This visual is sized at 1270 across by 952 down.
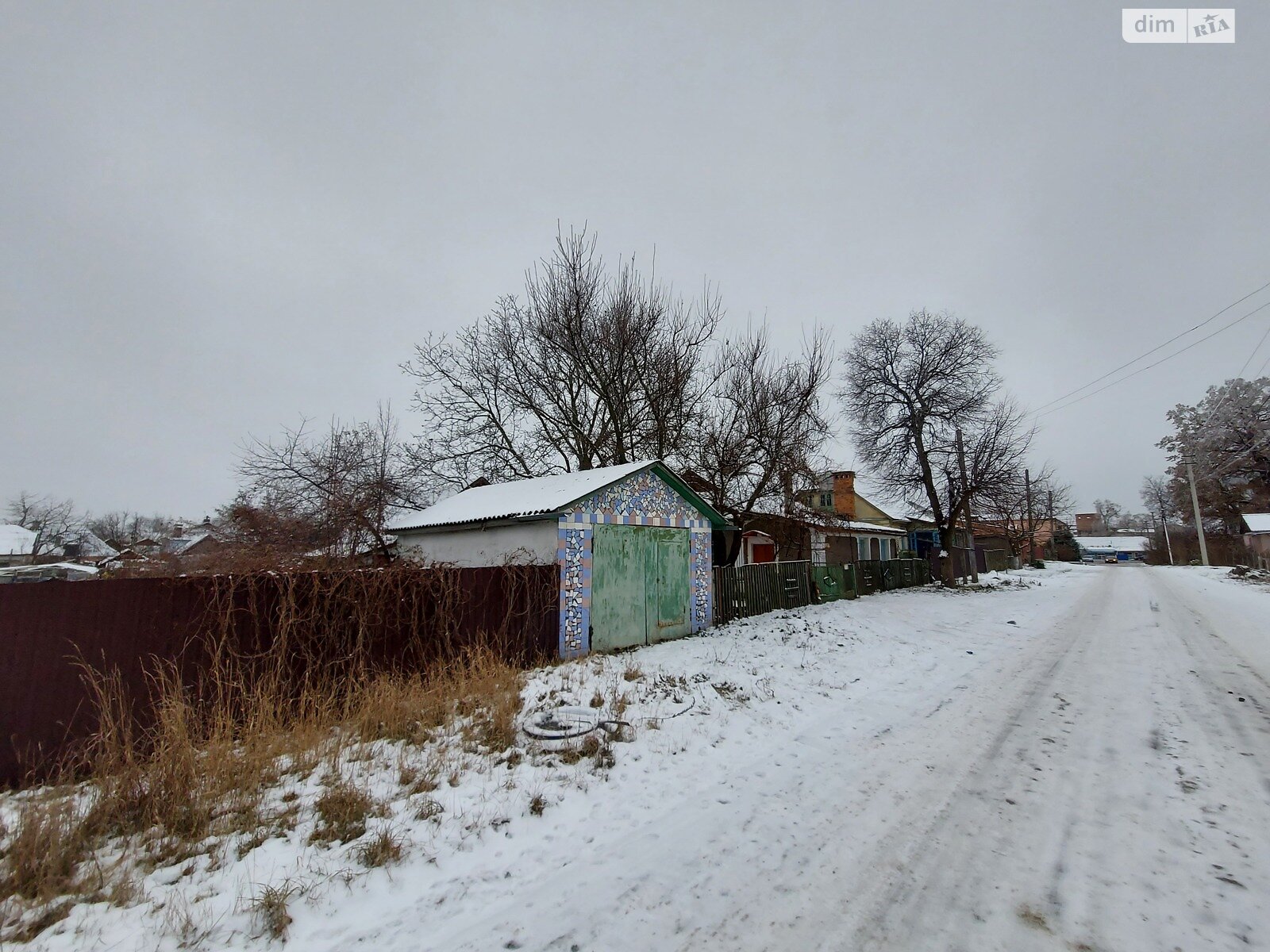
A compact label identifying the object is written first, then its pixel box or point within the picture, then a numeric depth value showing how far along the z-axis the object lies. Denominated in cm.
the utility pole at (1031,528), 3628
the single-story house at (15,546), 3819
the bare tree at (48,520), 5666
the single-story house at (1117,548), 8006
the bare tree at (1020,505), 2289
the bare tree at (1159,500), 5865
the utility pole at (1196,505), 3697
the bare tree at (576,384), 1705
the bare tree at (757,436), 1759
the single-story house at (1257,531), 3738
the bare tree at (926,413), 2302
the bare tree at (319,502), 1362
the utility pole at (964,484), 2243
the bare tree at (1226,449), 3216
